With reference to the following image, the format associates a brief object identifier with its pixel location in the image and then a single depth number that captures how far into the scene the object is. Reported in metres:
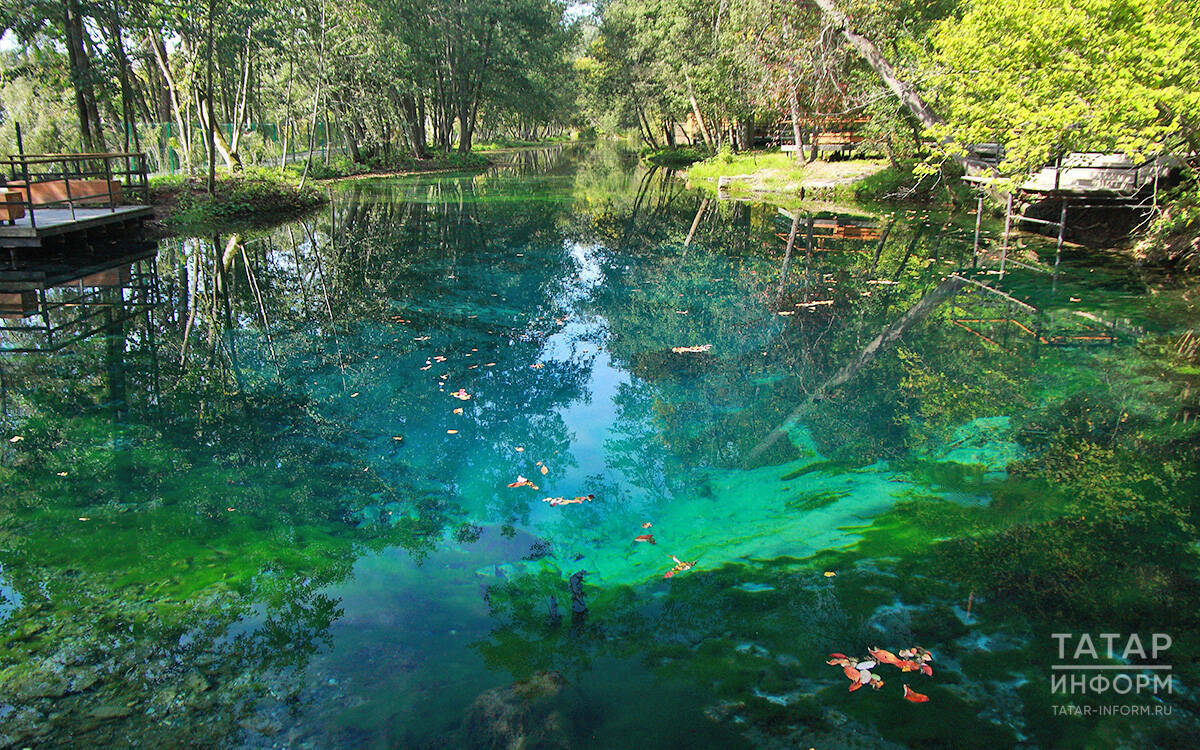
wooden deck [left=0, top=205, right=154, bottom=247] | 12.54
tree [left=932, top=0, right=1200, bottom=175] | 9.09
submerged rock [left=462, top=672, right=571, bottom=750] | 3.23
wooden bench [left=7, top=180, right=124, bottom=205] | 14.93
